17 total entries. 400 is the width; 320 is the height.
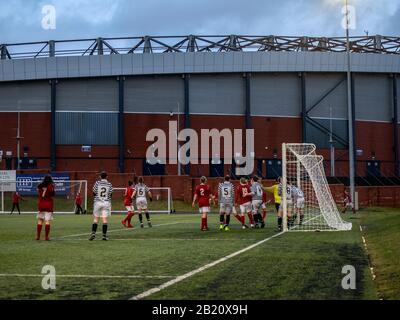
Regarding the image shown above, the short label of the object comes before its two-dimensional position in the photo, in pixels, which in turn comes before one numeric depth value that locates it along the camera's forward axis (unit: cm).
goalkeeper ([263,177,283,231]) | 2360
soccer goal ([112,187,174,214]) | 5166
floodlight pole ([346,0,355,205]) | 4269
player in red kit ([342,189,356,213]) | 4773
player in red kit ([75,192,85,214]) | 4796
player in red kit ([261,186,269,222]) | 2646
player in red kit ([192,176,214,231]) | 2367
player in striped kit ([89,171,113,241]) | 1858
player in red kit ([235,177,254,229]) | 2478
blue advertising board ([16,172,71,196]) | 5203
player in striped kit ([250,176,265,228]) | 2512
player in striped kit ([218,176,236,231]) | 2400
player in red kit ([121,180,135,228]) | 2816
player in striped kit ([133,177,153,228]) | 2773
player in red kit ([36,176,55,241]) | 1870
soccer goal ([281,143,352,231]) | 2402
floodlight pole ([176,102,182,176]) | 6418
